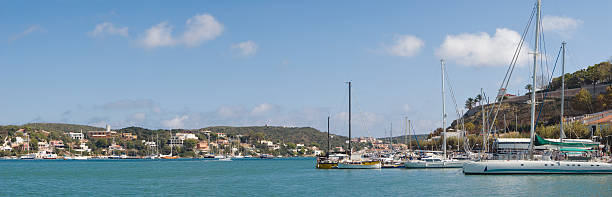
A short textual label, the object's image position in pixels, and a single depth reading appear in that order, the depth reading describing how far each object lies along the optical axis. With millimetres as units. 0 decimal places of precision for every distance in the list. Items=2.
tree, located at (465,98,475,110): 172000
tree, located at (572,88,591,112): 111188
